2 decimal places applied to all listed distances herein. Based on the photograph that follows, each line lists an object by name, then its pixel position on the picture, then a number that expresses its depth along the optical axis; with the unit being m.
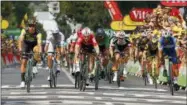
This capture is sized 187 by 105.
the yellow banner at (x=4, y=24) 61.69
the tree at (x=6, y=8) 93.93
